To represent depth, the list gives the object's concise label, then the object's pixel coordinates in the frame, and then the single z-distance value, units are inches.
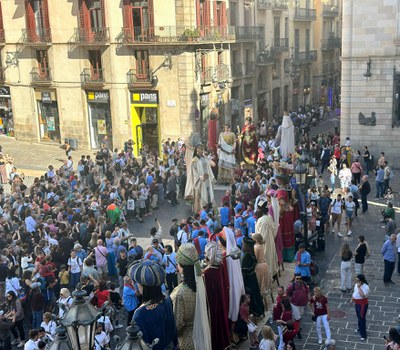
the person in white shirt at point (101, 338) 400.8
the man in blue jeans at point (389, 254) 551.2
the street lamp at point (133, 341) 207.2
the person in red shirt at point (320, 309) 438.3
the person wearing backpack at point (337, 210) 700.0
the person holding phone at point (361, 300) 450.9
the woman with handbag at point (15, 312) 475.2
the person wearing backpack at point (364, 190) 771.4
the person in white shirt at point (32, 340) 390.9
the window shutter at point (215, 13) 1296.8
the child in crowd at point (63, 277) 529.0
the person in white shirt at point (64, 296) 424.2
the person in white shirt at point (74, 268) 533.3
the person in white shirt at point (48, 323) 410.4
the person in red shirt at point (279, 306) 426.3
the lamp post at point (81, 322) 217.9
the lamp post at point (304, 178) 573.6
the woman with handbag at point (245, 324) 440.1
